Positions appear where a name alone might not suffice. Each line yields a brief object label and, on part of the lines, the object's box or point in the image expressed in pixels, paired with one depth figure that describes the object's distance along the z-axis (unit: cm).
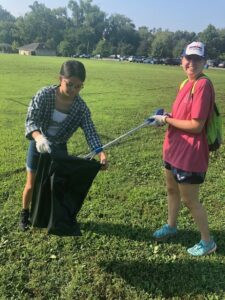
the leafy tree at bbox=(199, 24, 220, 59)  10219
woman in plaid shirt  342
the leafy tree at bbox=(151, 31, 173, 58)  10344
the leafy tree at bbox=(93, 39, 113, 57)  10912
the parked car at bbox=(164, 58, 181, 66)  6969
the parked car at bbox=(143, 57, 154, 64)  7731
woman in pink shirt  333
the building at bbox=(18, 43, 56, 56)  10781
